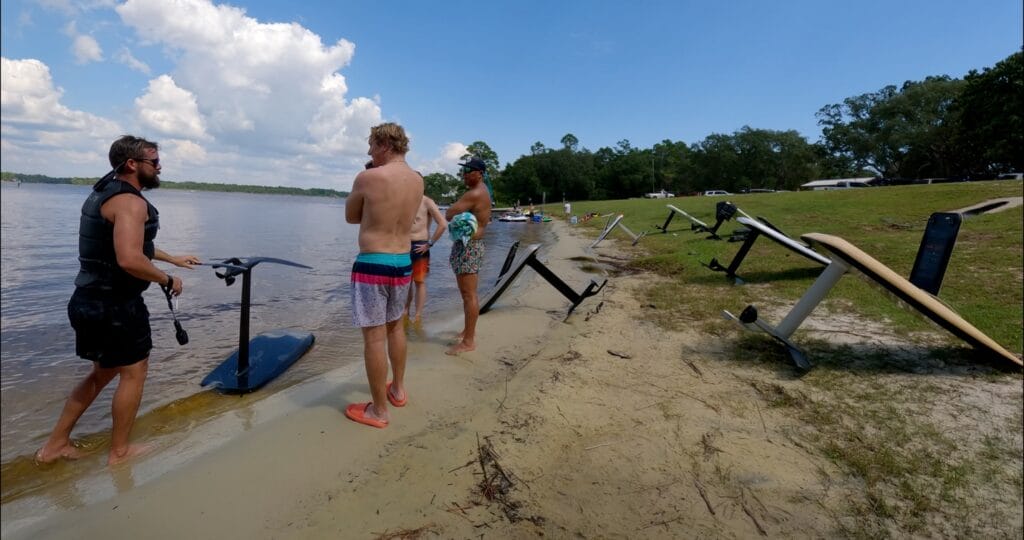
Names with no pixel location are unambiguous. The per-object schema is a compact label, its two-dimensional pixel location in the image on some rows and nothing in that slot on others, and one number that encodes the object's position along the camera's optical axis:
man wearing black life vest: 2.70
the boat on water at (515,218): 39.88
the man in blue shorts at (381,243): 3.12
